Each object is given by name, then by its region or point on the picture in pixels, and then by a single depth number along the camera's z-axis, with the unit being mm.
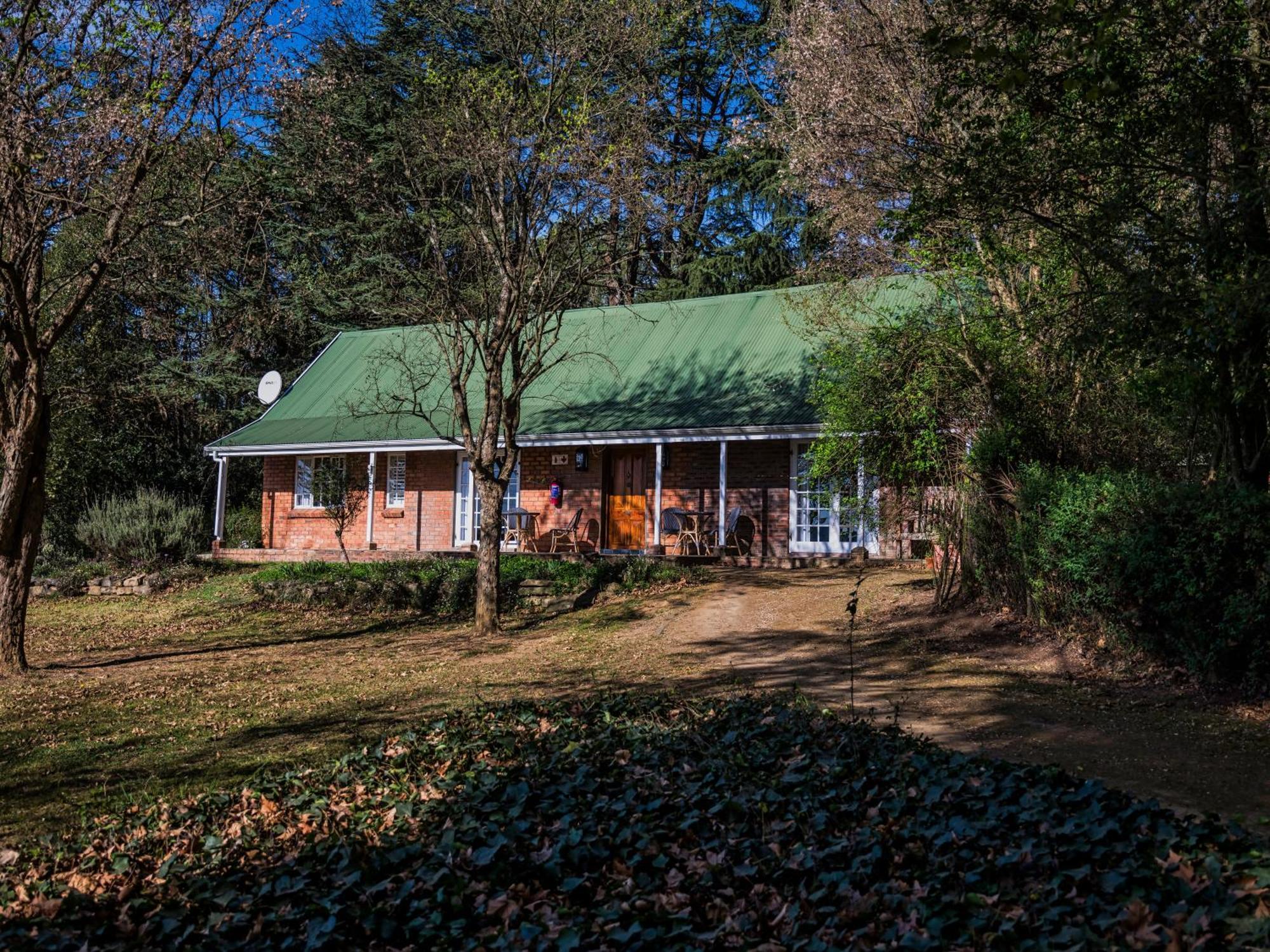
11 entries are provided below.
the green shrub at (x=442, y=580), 15031
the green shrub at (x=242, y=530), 23938
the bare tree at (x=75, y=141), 10211
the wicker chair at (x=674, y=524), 18781
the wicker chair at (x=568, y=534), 20047
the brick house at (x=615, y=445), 18859
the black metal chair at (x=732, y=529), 18672
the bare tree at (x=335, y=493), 20344
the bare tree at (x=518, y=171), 13461
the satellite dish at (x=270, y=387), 25875
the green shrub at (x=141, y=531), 20828
